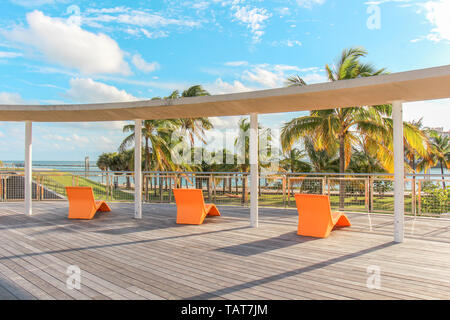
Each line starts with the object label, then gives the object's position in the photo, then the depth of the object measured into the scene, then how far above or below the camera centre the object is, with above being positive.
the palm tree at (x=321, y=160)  21.09 +0.57
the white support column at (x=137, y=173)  8.71 -0.12
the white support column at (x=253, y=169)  7.44 -0.01
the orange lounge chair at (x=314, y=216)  6.28 -1.00
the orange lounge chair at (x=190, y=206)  7.79 -0.98
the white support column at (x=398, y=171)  6.02 -0.06
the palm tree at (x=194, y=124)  25.22 +3.73
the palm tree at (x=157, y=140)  21.16 +2.02
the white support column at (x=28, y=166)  9.05 +0.10
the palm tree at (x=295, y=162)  21.88 +0.46
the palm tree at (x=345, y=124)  14.78 +2.19
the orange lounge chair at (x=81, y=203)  8.63 -0.97
